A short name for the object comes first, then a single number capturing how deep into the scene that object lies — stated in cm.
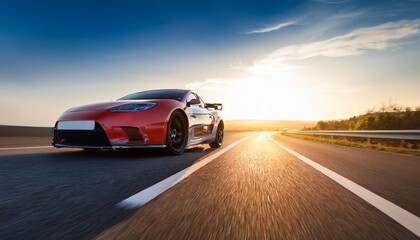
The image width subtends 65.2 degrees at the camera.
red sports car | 562
